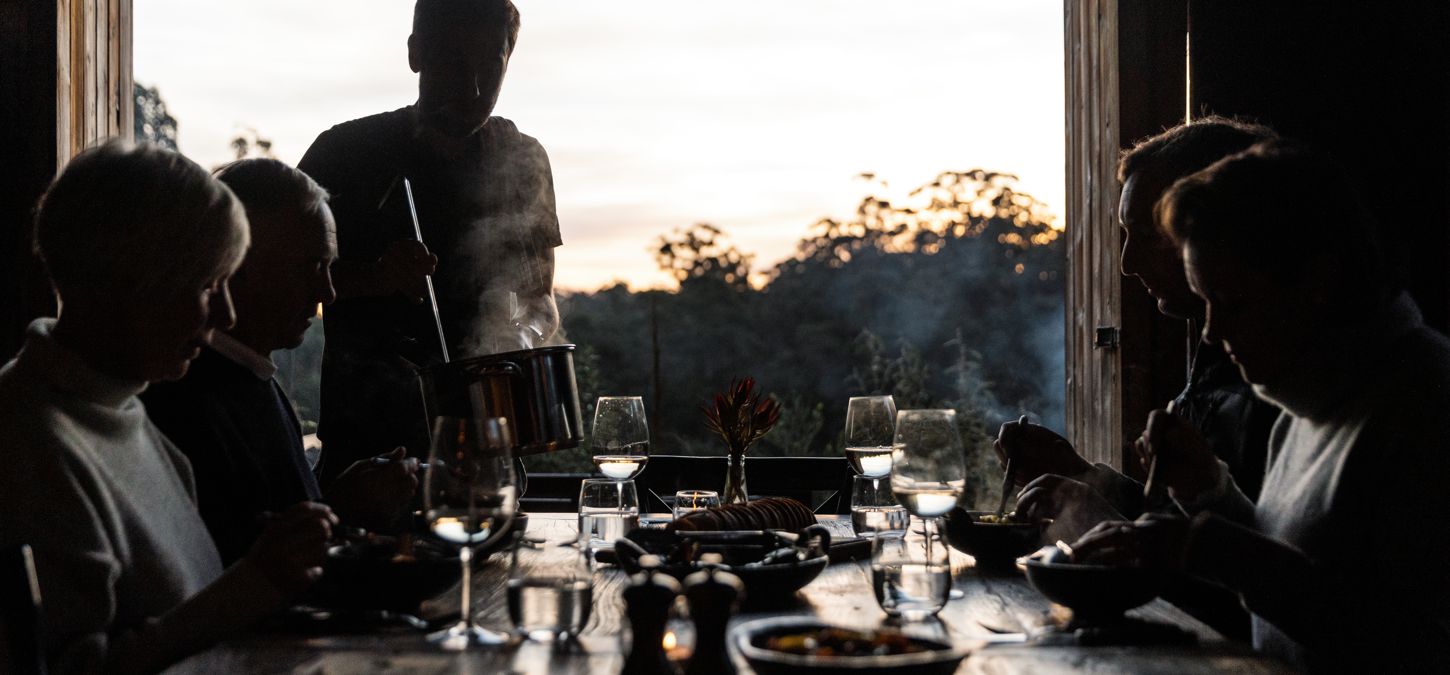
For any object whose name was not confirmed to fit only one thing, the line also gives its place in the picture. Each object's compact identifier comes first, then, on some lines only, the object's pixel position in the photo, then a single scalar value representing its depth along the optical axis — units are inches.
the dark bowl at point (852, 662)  40.4
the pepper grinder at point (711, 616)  42.8
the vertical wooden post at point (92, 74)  134.7
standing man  124.3
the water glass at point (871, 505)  88.4
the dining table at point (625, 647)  49.7
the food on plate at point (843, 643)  43.9
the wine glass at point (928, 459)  66.3
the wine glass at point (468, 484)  51.4
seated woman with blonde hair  49.4
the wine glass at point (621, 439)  91.0
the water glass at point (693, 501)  95.4
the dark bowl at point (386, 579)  57.7
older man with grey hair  74.7
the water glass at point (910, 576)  58.2
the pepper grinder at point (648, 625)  43.4
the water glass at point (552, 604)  53.2
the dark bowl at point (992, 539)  79.7
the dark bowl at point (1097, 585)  56.6
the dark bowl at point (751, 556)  64.4
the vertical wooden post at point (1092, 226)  133.5
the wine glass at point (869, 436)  93.8
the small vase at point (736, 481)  105.0
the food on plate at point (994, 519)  82.4
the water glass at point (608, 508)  84.5
